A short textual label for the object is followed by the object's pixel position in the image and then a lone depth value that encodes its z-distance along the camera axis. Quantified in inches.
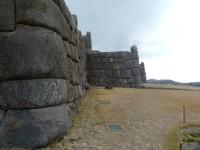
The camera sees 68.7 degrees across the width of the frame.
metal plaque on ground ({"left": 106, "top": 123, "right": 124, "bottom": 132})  130.6
